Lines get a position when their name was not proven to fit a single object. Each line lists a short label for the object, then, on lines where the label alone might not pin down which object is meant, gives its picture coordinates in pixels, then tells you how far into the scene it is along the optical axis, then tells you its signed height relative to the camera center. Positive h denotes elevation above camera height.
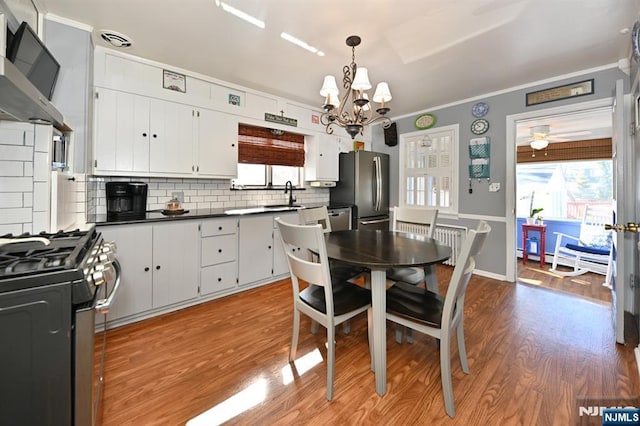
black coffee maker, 2.44 +0.13
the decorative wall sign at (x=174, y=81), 2.74 +1.42
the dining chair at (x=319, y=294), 1.41 -0.53
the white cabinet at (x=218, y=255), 2.66 -0.43
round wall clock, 3.56 +1.25
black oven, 0.76 -0.40
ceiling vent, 2.19 +1.51
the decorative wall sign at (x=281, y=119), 3.53 +1.34
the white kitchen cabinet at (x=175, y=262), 2.37 -0.46
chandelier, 2.00 +0.95
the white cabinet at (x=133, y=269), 2.18 -0.48
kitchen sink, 3.00 +0.06
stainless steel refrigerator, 4.18 +0.46
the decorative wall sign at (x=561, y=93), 2.84 +1.43
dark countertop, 2.14 -0.03
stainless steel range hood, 1.03 +0.53
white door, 1.90 +0.22
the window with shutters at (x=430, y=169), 3.96 +0.76
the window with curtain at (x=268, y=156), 3.48 +0.83
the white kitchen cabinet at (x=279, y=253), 3.26 -0.49
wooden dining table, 1.46 -0.25
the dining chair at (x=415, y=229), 2.00 -0.16
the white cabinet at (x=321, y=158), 4.09 +0.91
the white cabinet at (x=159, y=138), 2.42 +0.78
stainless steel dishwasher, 3.83 -0.05
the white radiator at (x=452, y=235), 3.79 -0.28
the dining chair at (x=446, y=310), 1.32 -0.55
